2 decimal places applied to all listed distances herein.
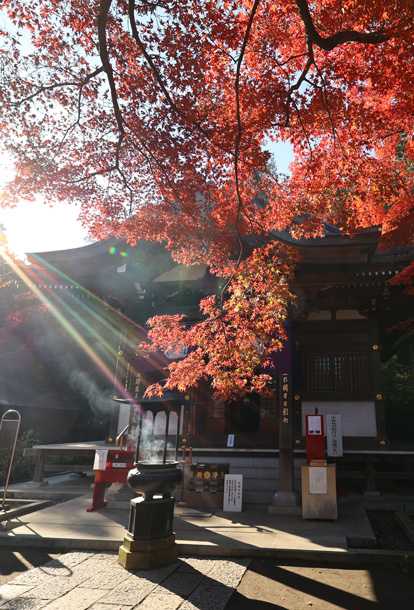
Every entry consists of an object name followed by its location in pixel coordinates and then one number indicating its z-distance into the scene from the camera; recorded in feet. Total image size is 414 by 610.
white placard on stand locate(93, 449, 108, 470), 27.58
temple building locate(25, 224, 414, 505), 30.83
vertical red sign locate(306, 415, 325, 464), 25.79
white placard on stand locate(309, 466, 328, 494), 24.58
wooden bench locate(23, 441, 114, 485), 36.78
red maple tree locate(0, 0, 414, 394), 21.70
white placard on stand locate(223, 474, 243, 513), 27.12
